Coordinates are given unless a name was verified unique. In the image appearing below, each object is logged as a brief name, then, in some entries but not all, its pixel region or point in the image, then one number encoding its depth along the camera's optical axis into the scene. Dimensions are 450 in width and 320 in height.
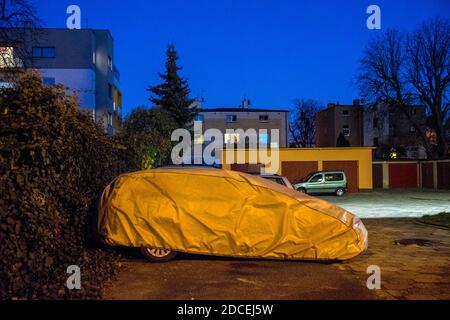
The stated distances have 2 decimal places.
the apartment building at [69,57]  39.91
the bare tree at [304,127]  76.31
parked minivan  30.39
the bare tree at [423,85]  43.72
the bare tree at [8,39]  20.61
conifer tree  40.62
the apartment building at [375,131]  62.56
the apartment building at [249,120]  57.50
